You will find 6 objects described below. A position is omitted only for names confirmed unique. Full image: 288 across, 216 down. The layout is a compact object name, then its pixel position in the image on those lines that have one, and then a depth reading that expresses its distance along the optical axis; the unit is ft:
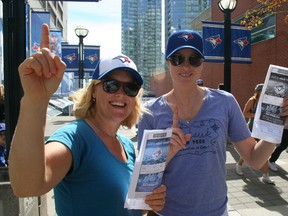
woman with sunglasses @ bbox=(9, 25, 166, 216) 3.84
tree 23.19
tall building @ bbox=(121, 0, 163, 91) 288.30
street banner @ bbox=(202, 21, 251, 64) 33.88
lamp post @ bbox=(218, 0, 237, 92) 29.68
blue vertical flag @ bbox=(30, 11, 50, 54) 21.72
